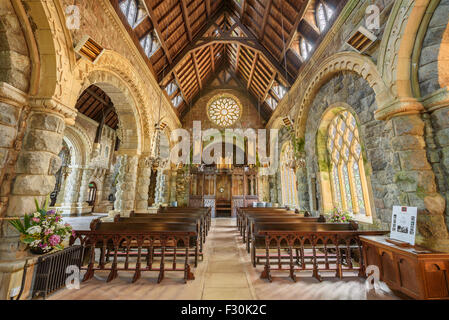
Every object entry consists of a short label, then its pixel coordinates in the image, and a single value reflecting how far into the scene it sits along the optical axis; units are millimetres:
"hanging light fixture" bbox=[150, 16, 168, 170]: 6663
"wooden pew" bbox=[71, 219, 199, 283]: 2752
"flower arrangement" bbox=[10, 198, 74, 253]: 2383
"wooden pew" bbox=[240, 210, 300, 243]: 5012
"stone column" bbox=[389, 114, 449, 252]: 2406
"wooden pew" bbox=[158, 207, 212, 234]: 6381
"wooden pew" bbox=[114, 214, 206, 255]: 3963
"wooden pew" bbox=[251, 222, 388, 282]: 2834
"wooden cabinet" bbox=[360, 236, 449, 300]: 2039
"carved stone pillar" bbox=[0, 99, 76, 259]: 2549
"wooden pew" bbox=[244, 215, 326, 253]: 4004
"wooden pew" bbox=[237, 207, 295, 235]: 5932
